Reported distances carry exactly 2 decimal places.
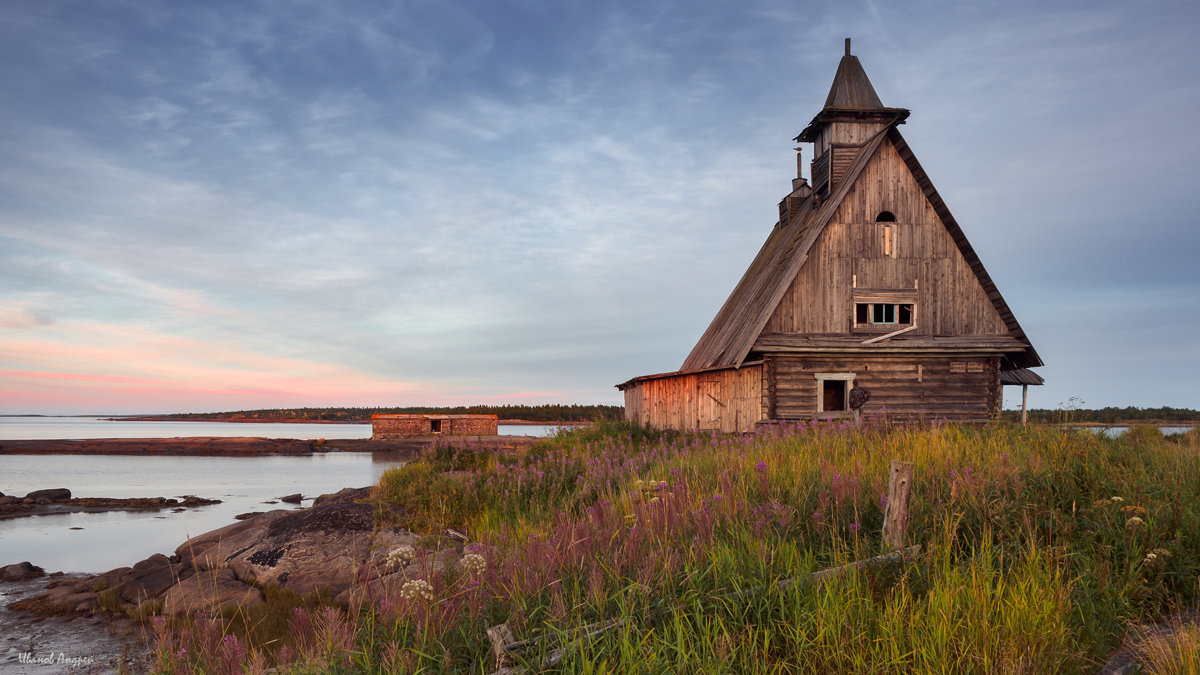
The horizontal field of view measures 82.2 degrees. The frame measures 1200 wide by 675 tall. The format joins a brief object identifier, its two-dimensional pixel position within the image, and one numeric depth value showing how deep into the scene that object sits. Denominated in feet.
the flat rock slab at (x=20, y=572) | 38.83
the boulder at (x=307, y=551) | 31.27
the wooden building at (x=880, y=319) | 62.69
